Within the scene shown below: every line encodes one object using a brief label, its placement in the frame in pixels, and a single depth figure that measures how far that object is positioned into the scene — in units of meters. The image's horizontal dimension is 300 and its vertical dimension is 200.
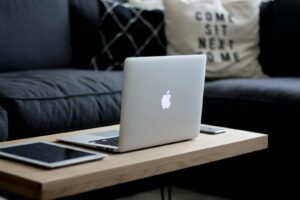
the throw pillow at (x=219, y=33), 2.84
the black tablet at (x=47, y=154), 1.53
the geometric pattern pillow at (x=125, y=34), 2.92
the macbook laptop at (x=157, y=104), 1.62
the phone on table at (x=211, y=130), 1.96
